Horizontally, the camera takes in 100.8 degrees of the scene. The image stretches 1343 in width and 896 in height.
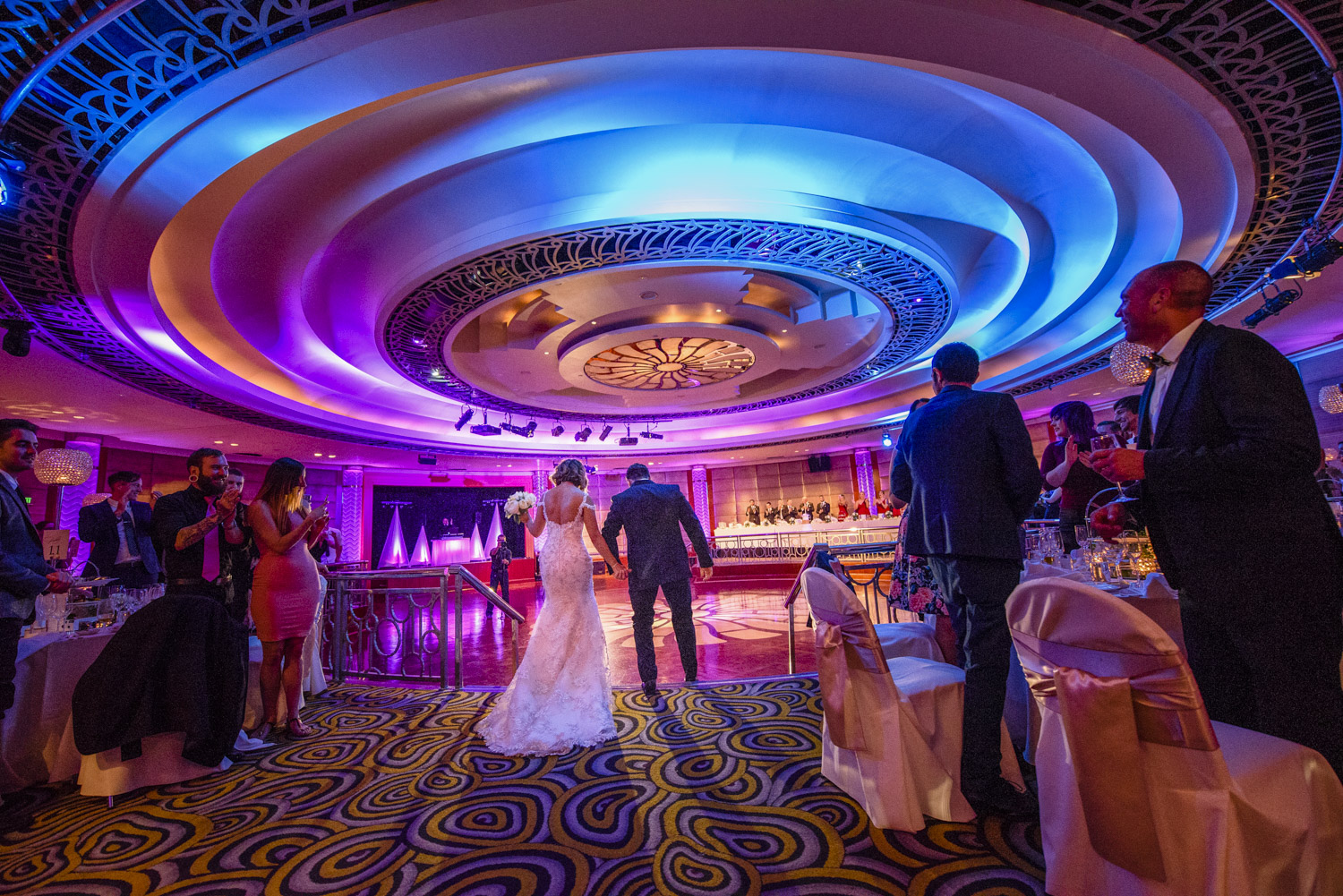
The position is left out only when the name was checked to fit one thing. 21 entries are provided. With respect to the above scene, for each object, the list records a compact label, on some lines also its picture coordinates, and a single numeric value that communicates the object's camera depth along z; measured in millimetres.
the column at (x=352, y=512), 14117
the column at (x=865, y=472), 16094
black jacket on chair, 2439
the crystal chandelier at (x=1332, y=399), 7207
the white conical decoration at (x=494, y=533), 17281
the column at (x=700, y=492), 18000
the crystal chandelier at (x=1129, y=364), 4207
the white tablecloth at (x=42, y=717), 2650
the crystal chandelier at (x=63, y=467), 5434
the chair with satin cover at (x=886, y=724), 1892
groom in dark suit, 3908
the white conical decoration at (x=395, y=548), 15273
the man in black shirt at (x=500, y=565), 10242
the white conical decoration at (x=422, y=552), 15734
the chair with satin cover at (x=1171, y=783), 1145
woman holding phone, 3074
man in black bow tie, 1330
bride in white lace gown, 2939
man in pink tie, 3100
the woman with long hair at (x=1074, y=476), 3133
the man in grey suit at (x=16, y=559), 2508
